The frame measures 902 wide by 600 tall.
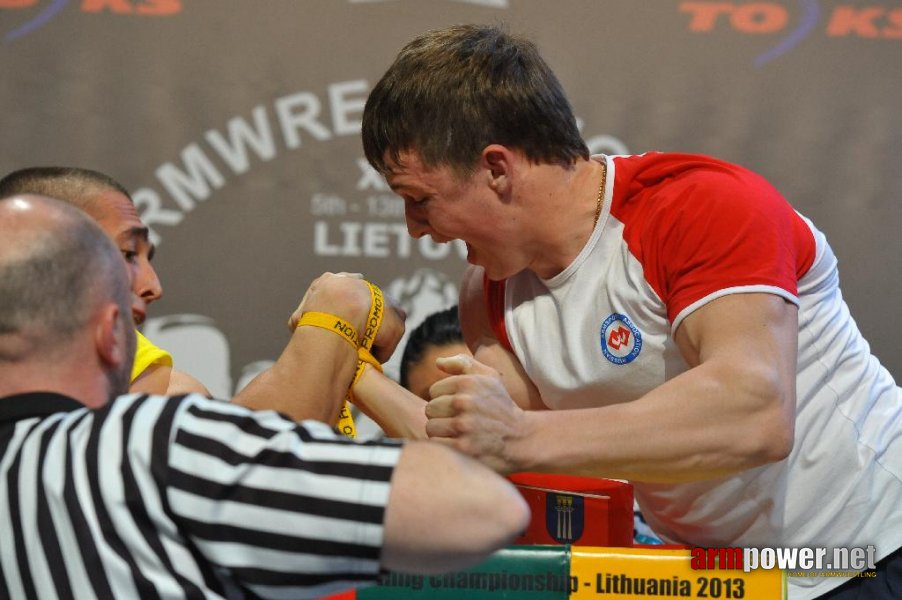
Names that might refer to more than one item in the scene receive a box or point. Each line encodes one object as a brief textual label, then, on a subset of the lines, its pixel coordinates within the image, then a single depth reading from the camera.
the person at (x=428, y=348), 3.51
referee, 2.34
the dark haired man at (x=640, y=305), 2.63
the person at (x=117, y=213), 3.15
